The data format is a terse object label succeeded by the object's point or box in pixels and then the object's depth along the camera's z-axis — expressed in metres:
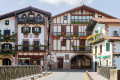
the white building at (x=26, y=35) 24.04
